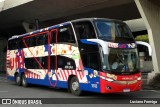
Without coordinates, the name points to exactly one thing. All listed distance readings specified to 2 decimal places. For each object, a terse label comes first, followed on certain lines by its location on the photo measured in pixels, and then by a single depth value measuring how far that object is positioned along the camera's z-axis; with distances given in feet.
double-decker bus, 46.70
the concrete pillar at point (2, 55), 193.96
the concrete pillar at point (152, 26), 74.95
